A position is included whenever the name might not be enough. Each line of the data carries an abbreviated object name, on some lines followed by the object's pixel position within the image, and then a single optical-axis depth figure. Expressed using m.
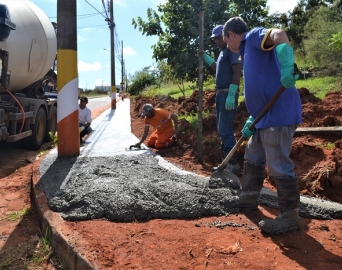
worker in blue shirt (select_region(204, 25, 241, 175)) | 4.41
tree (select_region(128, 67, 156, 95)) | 38.72
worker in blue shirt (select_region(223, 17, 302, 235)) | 2.67
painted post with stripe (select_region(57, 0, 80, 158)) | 5.61
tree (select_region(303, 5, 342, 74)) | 14.59
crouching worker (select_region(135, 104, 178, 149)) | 6.74
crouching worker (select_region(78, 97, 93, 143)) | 8.32
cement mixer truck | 6.16
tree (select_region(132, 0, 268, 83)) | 8.06
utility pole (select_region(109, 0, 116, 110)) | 19.37
